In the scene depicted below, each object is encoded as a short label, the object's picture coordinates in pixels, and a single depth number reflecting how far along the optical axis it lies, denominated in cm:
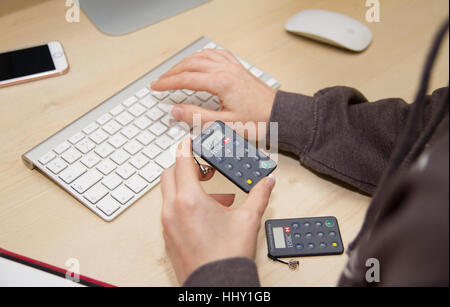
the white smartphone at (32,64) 68
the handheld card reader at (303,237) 52
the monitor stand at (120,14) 76
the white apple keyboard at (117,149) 56
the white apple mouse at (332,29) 75
